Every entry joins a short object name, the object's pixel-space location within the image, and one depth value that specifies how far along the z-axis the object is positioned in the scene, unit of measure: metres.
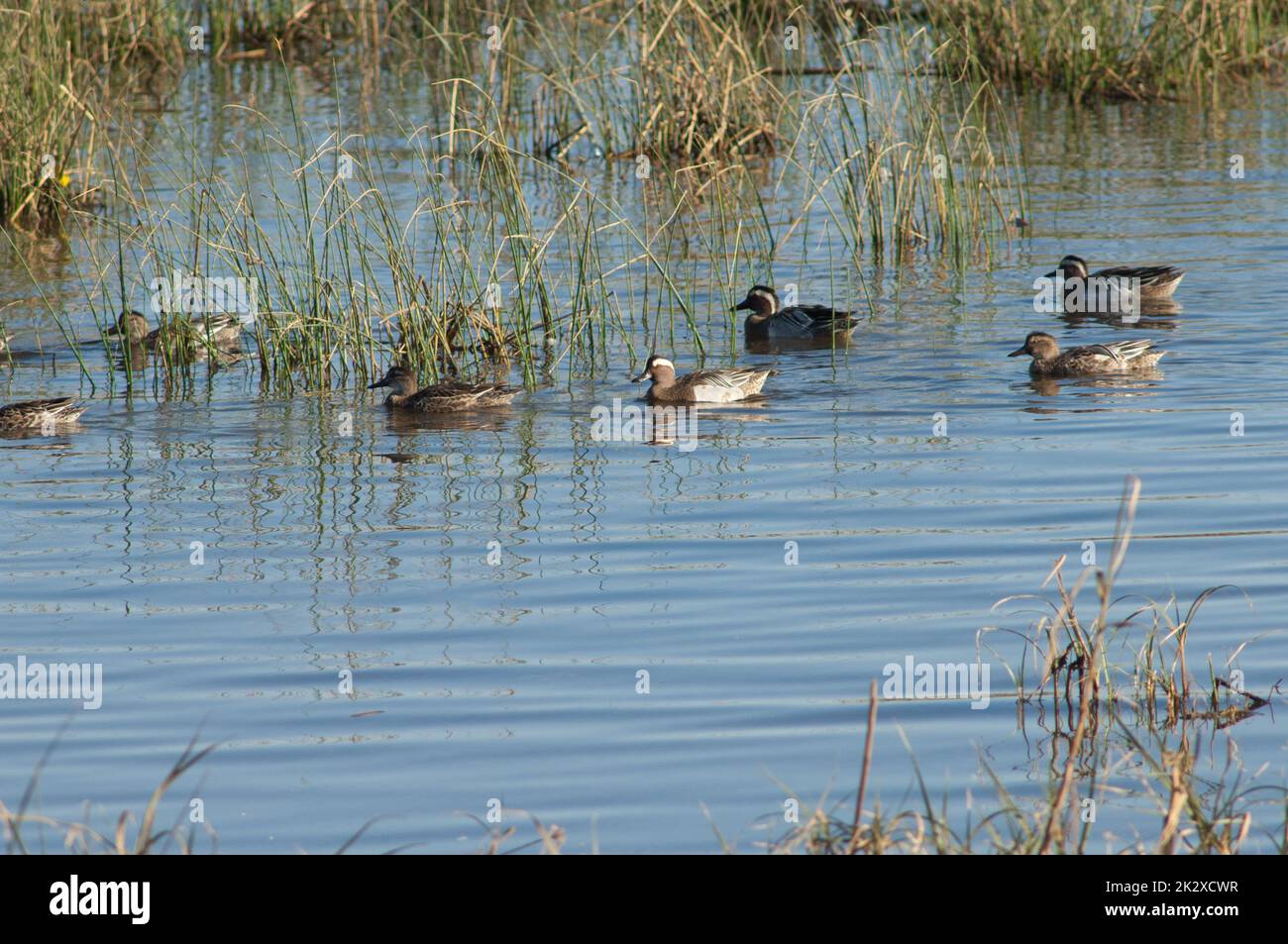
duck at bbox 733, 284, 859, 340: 12.80
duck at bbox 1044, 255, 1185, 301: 13.52
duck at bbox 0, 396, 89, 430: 10.81
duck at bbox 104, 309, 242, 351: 12.25
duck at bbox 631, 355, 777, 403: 11.34
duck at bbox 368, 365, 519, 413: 11.19
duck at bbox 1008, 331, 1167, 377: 11.88
